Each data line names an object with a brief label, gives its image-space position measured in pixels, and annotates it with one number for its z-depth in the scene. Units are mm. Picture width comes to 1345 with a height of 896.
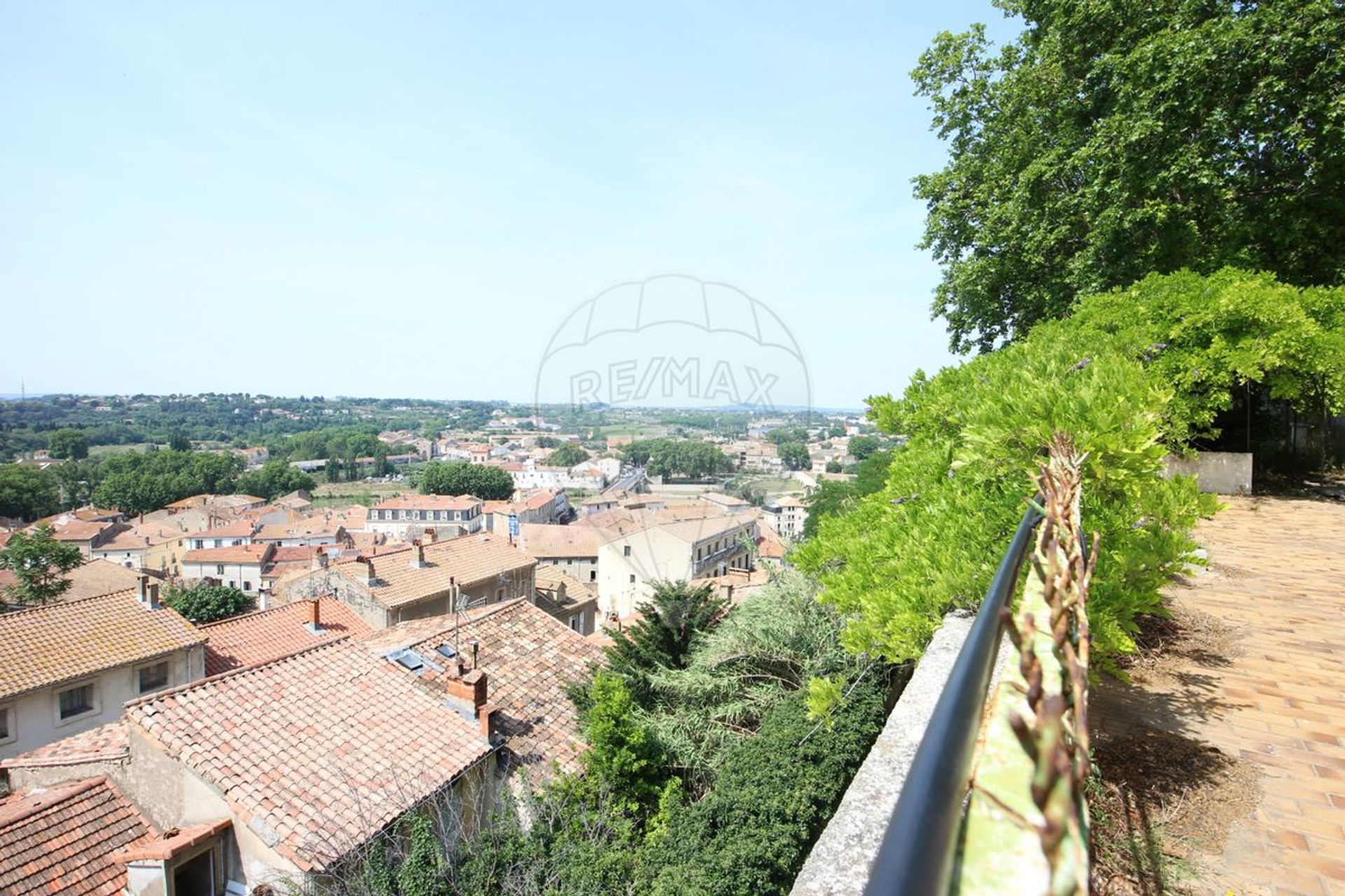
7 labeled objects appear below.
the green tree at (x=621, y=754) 8672
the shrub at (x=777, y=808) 6008
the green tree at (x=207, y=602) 30094
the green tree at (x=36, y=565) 35312
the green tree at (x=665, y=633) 10508
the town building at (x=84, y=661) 14711
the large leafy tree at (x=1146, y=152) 8969
